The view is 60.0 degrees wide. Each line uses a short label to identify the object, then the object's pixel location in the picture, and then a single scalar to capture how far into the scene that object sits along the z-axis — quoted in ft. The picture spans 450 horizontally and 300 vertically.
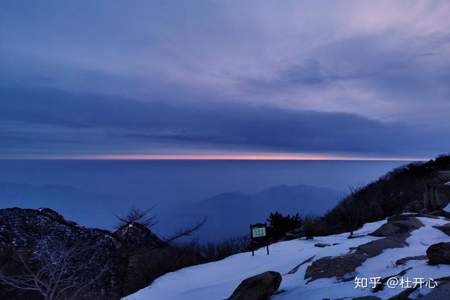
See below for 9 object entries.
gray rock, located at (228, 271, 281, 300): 18.56
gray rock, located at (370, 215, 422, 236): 28.15
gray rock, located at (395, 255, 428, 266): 19.29
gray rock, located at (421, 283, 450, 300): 13.46
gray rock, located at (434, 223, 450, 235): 26.67
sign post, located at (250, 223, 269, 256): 30.91
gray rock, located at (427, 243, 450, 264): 17.13
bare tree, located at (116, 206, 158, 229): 60.11
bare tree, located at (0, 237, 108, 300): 45.27
